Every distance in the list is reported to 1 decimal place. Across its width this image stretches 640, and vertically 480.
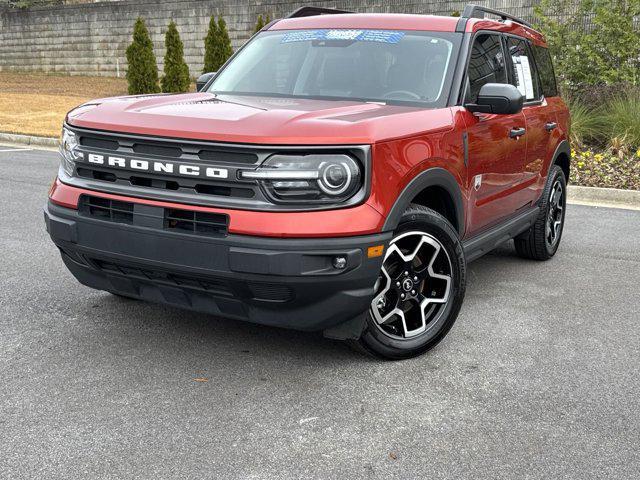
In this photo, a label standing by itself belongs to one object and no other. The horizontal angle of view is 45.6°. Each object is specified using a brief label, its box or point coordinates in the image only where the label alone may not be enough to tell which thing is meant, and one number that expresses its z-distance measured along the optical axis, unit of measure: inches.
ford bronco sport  133.9
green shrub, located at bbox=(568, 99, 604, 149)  466.3
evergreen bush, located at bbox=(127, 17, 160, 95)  856.3
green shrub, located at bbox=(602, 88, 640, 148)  446.6
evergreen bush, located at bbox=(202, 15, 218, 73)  833.5
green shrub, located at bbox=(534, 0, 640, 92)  512.1
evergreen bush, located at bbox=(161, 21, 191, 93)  856.3
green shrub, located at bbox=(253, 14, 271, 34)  819.5
